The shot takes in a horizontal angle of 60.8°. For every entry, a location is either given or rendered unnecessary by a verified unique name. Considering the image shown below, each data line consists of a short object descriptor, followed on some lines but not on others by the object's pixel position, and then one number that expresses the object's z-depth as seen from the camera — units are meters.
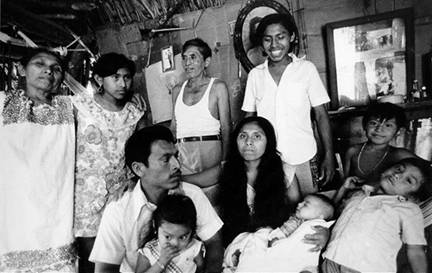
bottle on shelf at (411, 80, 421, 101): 2.07
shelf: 2.03
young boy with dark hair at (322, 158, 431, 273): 1.46
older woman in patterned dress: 1.60
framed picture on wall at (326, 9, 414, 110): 2.13
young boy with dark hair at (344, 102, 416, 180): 1.85
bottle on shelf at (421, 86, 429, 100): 2.06
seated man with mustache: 1.53
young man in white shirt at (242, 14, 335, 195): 1.87
